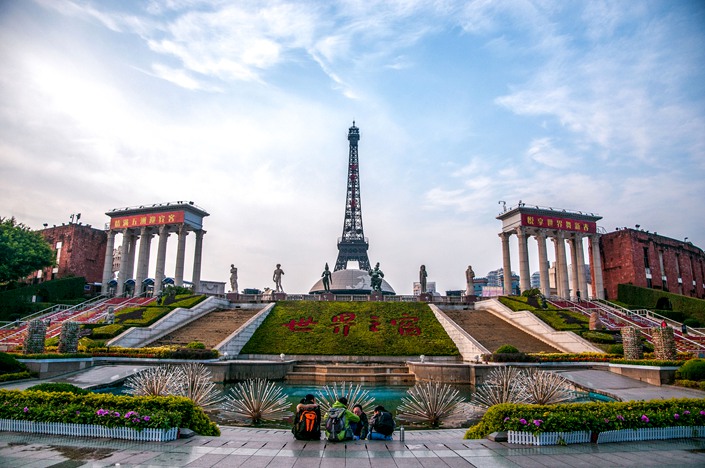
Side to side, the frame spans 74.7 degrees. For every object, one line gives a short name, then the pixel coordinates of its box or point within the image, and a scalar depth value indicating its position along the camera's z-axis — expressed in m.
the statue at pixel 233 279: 45.47
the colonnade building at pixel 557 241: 51.50
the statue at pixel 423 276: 45.25
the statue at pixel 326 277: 45.60
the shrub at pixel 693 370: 17.86
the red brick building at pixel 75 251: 54.53
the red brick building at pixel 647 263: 52.91
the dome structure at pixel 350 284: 70.38
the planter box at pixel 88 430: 9.29
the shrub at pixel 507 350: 24.20
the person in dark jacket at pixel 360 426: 9.85
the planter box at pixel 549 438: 9.12
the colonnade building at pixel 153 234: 53.03
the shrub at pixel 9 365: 17.78
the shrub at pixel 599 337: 27.94
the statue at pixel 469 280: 45.50
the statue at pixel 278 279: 43.78
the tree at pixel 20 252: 40.84
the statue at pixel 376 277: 44.59
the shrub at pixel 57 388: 11.56
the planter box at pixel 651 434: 9.40
